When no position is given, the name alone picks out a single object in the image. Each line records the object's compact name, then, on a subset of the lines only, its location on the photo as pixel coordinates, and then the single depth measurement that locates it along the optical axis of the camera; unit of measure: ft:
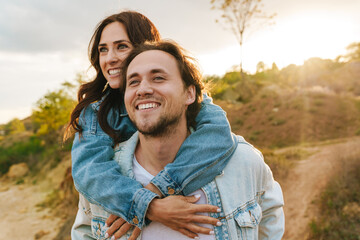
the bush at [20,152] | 48.93
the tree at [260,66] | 99.86
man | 5.61
